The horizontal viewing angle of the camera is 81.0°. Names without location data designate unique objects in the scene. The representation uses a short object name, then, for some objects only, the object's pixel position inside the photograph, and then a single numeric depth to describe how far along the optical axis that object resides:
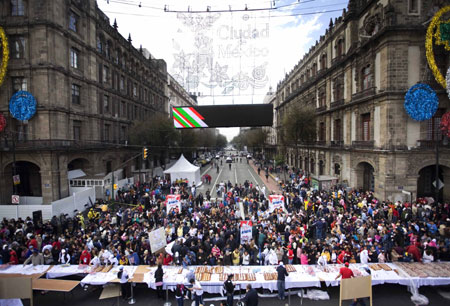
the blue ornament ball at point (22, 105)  21.41
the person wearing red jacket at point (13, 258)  10.36
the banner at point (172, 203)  17.83
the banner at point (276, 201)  16.97
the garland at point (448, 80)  16.33
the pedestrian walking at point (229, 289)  8.02
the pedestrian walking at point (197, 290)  8.28
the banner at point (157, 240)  11.53
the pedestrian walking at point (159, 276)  8.69
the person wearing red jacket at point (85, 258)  10.16
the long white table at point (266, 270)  8.77
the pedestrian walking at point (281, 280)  8.61
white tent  30.09
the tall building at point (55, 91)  21.70
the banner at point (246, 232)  12.59
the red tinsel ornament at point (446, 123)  17.68
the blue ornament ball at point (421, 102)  18.53
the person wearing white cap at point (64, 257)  10.42
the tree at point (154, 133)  35.44
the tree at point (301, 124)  32.94
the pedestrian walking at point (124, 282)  8.70
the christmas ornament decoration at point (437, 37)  17.56
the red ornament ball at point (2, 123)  20.55
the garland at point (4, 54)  19.86
